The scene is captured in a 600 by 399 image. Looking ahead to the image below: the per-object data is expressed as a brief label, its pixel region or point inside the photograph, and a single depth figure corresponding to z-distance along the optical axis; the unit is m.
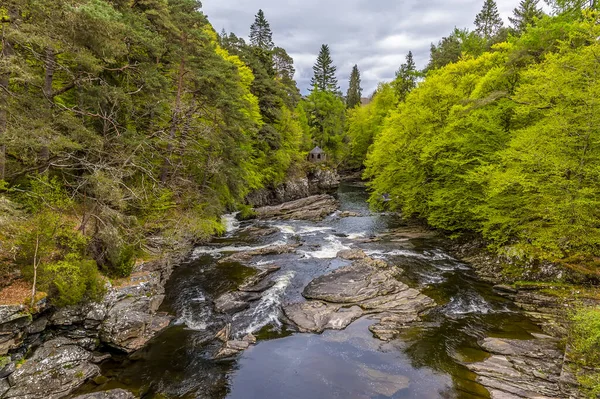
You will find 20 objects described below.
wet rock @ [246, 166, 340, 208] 37.09
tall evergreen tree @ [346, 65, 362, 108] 86.60
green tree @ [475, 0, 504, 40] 61.81
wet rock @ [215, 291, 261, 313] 14.22
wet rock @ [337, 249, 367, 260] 20.14
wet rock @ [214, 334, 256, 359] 11.23
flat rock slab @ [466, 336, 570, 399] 8.88
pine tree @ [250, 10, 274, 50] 66.88
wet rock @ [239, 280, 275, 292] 15.82
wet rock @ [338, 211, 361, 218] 32.58
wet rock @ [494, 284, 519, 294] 15.44
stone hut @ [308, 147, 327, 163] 54.44
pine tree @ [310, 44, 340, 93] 75.81
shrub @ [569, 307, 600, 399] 8.41
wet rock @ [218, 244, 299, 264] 19.84
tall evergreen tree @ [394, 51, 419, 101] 46.68
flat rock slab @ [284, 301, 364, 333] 13.00
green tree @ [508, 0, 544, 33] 43.81
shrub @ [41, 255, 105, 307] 10.26
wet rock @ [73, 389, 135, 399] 8.65
